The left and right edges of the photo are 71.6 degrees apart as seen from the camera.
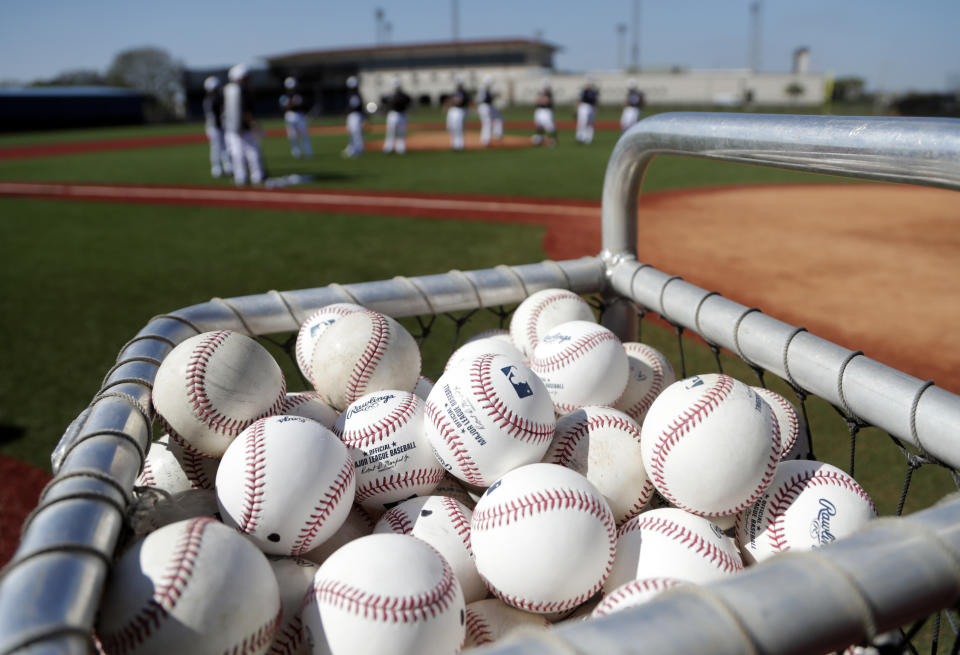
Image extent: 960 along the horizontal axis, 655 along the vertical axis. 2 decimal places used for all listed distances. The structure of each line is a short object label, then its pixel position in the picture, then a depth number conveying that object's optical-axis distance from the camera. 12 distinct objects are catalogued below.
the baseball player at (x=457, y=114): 17.83
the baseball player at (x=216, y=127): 13.20
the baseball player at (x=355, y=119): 17.27
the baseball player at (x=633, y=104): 19.19
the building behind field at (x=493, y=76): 46.84
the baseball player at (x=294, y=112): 15.84
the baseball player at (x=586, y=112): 18.44
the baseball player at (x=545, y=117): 18.58
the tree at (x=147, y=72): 71.00
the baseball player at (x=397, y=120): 17.12
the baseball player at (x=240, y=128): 11.29
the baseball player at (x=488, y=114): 19.25
